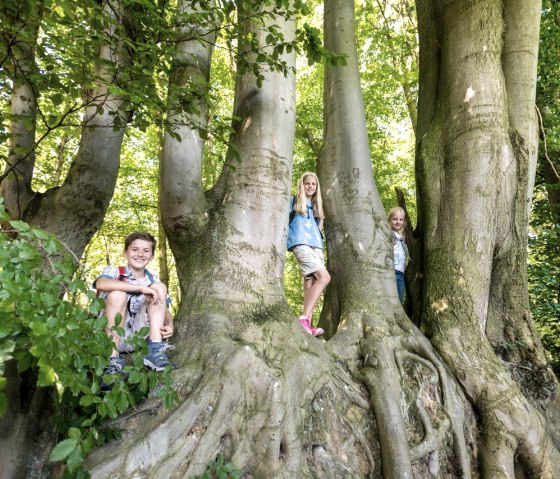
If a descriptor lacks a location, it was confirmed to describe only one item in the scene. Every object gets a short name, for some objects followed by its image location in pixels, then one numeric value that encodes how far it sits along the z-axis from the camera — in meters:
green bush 1.45
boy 2.92
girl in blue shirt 4.54
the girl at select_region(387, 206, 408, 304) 5.09
